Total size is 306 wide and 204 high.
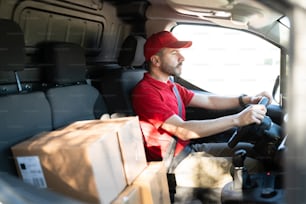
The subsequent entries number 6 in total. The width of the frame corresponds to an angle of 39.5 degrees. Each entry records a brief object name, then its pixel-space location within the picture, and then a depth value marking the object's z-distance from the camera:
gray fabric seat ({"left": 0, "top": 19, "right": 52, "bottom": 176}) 1.81
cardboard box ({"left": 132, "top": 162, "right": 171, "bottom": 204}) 1.87
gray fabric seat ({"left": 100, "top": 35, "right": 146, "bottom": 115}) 2.74
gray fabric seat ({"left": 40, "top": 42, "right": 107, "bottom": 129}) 2.27
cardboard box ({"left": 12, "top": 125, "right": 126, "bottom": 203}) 1.57
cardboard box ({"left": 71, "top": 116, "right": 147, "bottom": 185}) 1.87
